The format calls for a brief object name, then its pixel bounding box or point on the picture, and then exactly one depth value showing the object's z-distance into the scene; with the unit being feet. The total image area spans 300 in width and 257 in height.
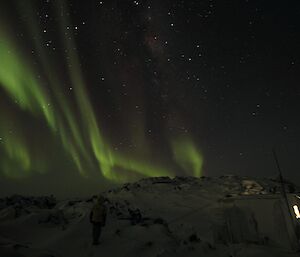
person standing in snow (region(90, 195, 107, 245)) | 34.45
